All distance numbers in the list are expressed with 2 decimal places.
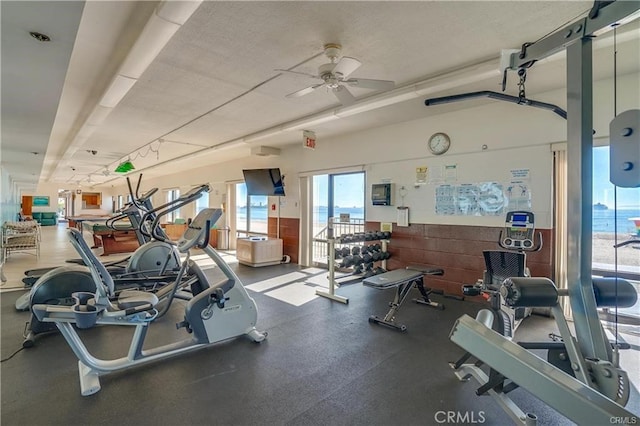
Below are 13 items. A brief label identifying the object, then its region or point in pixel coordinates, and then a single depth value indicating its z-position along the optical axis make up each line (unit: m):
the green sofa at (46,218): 17.08
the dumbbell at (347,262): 4.67
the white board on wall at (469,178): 3.84
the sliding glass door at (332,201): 6.11
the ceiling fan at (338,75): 2.65
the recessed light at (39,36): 2.12
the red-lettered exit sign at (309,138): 5.62
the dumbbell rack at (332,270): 4.43
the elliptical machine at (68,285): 2.95
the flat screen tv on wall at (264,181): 6.95
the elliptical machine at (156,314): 2.19
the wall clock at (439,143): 4.60
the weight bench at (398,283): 3.39
